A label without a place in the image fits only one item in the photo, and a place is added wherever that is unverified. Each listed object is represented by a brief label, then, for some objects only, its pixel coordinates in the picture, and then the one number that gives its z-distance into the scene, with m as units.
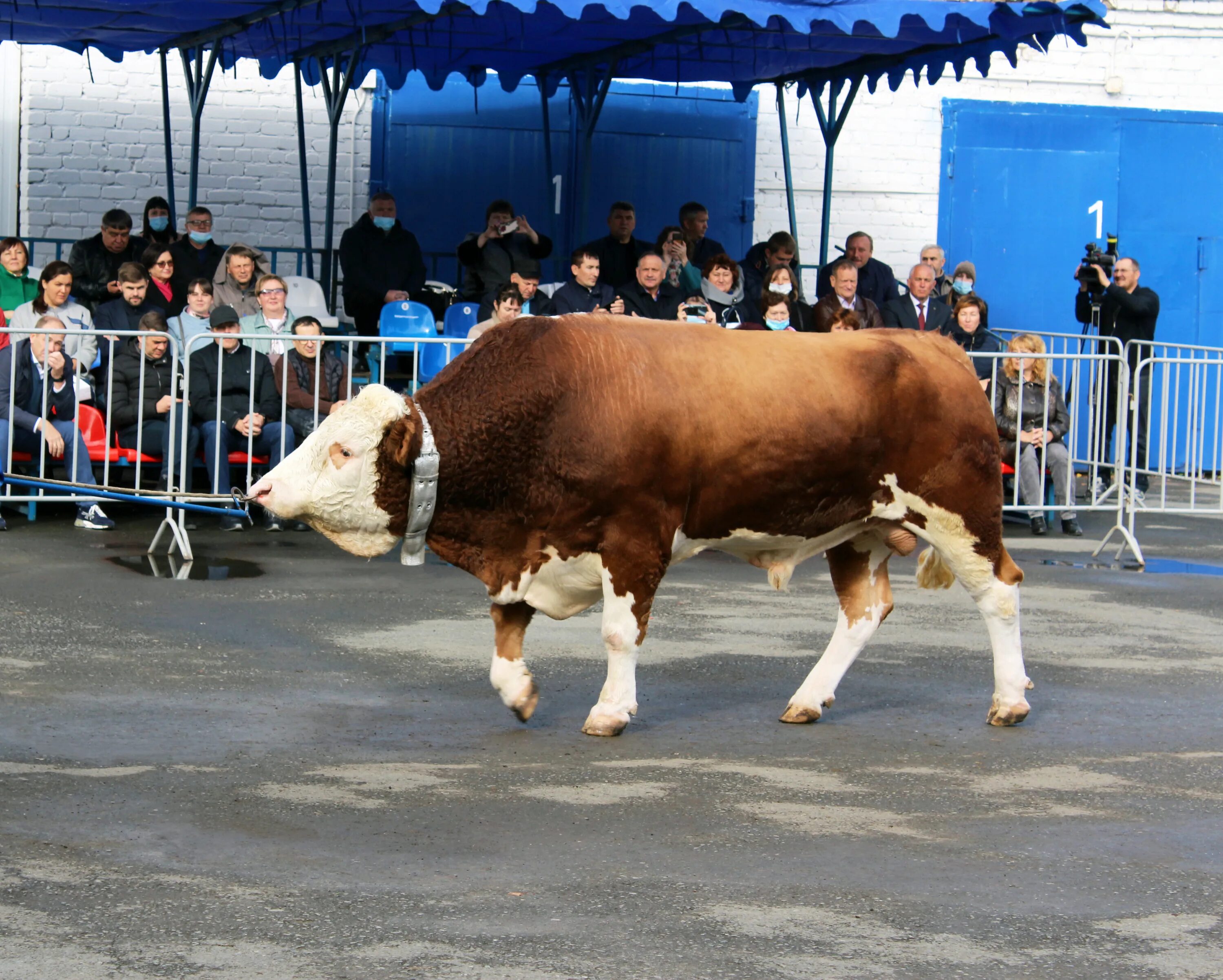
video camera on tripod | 15.74
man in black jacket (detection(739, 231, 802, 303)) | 15.33
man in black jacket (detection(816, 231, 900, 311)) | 15.88
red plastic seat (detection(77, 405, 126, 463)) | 11.62
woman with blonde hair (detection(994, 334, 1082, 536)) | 12.70
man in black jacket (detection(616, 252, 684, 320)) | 13.46
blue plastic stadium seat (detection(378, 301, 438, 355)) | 14.07
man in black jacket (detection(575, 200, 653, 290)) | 15.25
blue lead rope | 10.33
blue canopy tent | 12.78
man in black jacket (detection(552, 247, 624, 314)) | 13.27
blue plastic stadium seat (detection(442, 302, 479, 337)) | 14.12
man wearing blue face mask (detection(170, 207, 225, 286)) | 14.34
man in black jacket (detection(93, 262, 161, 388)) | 12.80
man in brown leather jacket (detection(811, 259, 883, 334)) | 14.22
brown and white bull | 6.41
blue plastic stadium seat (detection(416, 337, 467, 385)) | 12.02
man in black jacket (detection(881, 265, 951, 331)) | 14.62
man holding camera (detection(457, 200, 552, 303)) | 14.99
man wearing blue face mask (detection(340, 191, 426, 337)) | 14.87
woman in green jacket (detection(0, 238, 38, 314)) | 13.30
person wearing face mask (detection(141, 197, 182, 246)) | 15.16
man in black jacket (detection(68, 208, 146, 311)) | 14.17
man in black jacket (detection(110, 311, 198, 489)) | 11.53
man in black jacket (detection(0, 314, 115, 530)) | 11.30
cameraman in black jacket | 15.89
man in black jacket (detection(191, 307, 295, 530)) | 11.45
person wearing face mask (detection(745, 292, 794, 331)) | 12.88
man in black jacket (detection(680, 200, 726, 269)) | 15.80
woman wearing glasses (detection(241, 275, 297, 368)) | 12.42
